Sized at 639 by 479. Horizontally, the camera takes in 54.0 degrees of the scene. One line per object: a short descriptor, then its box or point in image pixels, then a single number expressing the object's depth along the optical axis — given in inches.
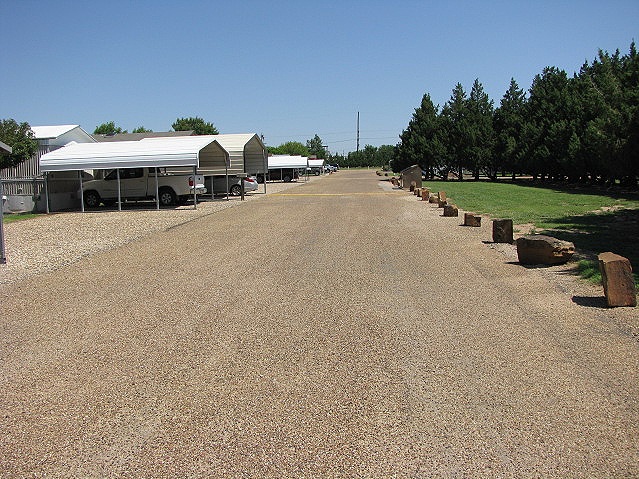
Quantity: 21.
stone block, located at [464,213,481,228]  713.0
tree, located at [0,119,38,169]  1178.0
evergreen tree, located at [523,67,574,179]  1776.6
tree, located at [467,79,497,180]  2332.7
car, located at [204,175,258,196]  1436.0
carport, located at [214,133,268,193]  1478.8
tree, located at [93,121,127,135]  3335.4
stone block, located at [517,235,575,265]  436.5
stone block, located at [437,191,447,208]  1015.0
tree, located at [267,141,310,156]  5128.0
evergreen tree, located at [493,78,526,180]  2180.1
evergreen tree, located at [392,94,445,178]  2380.7
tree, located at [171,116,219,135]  3469.5
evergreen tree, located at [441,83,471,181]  2351.1
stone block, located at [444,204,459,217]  839.7
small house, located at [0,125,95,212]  1018.1
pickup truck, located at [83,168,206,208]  1095.0
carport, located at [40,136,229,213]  1006.4
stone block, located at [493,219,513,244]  568.7
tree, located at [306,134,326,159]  6622.1
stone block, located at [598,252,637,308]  304.3
